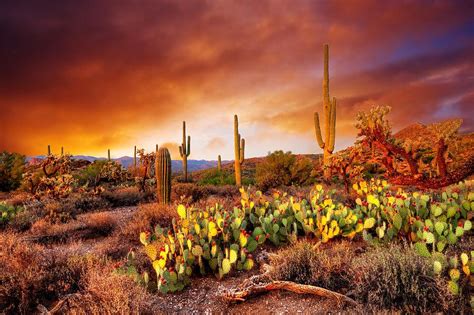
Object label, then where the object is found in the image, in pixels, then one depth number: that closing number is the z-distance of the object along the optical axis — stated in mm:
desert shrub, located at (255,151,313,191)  16739
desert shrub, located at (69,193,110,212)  11727
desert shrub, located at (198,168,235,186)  21688
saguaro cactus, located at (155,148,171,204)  11406
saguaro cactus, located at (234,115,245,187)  20359
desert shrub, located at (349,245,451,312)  3340
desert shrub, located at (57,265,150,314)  3449
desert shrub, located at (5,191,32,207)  12422
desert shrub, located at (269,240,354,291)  4059
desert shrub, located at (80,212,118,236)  8336
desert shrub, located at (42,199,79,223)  9570
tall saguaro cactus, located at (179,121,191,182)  30547
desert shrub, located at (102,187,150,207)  12844
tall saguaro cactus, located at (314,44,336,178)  16734
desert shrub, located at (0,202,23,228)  8995
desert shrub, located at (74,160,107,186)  18625
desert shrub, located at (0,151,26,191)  18578
